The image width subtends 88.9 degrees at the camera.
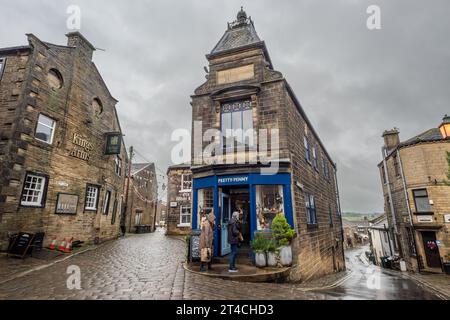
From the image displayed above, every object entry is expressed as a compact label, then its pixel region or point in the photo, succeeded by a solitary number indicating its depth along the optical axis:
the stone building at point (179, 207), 22.41
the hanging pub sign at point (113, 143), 15.81
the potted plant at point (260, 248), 7.75
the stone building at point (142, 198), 28.14
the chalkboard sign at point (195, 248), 8.55
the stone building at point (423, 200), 15.97
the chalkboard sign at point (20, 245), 9.37
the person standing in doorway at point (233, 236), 7.35
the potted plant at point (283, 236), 7.82
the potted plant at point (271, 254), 7.81
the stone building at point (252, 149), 9.16
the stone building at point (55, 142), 10.44
